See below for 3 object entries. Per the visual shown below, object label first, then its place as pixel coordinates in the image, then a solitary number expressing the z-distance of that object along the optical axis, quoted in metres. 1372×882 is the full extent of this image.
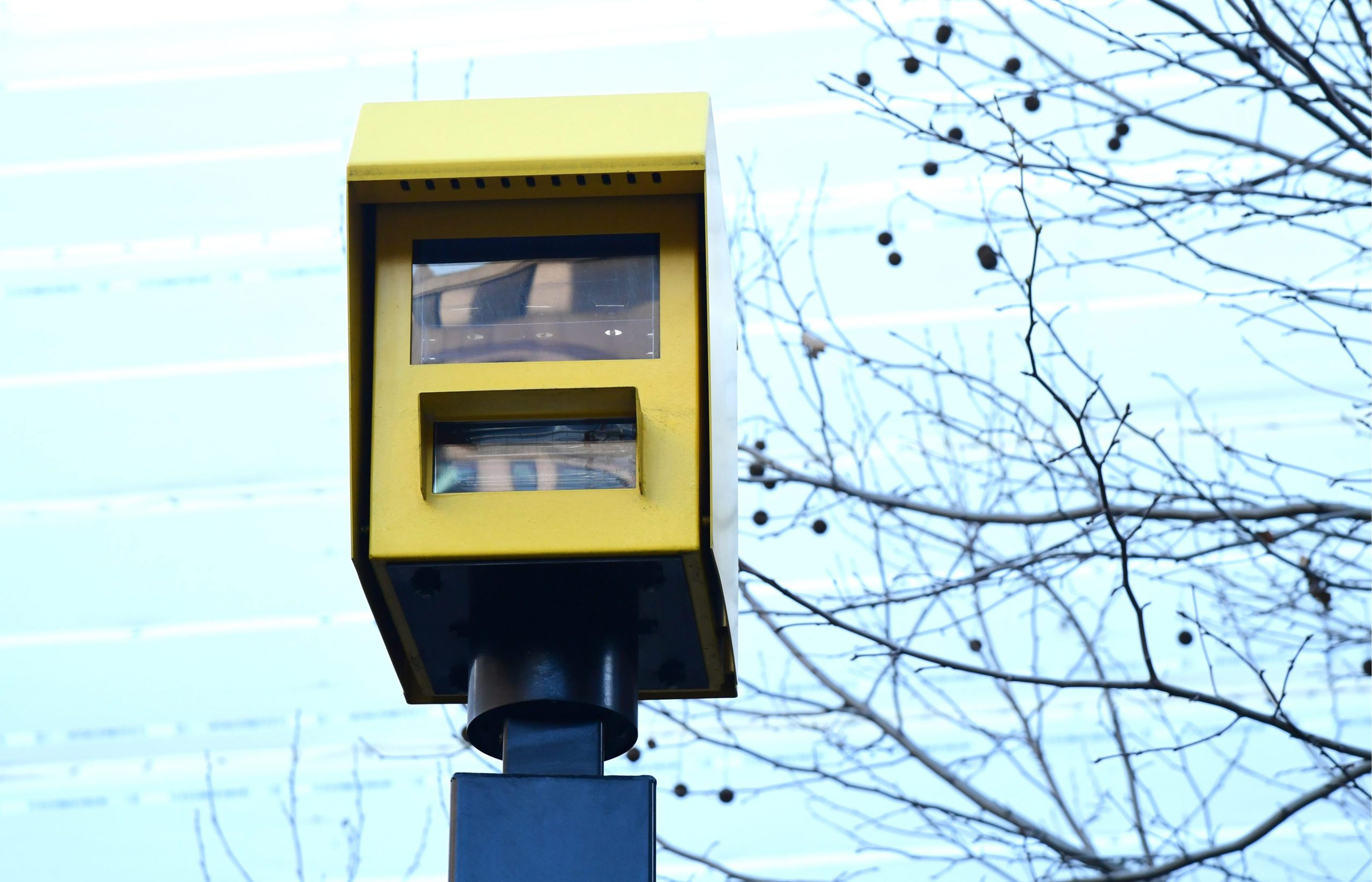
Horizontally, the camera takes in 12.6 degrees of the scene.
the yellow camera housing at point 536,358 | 6.76
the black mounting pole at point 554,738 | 6.84
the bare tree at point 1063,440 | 11.80
